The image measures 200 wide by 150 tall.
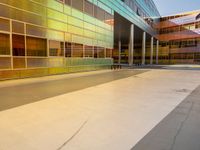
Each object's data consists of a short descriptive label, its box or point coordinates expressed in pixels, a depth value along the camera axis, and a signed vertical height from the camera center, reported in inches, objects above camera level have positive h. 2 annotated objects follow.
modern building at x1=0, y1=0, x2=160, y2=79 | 477.4 +102.5
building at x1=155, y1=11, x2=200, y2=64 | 2190.0 +338.5
